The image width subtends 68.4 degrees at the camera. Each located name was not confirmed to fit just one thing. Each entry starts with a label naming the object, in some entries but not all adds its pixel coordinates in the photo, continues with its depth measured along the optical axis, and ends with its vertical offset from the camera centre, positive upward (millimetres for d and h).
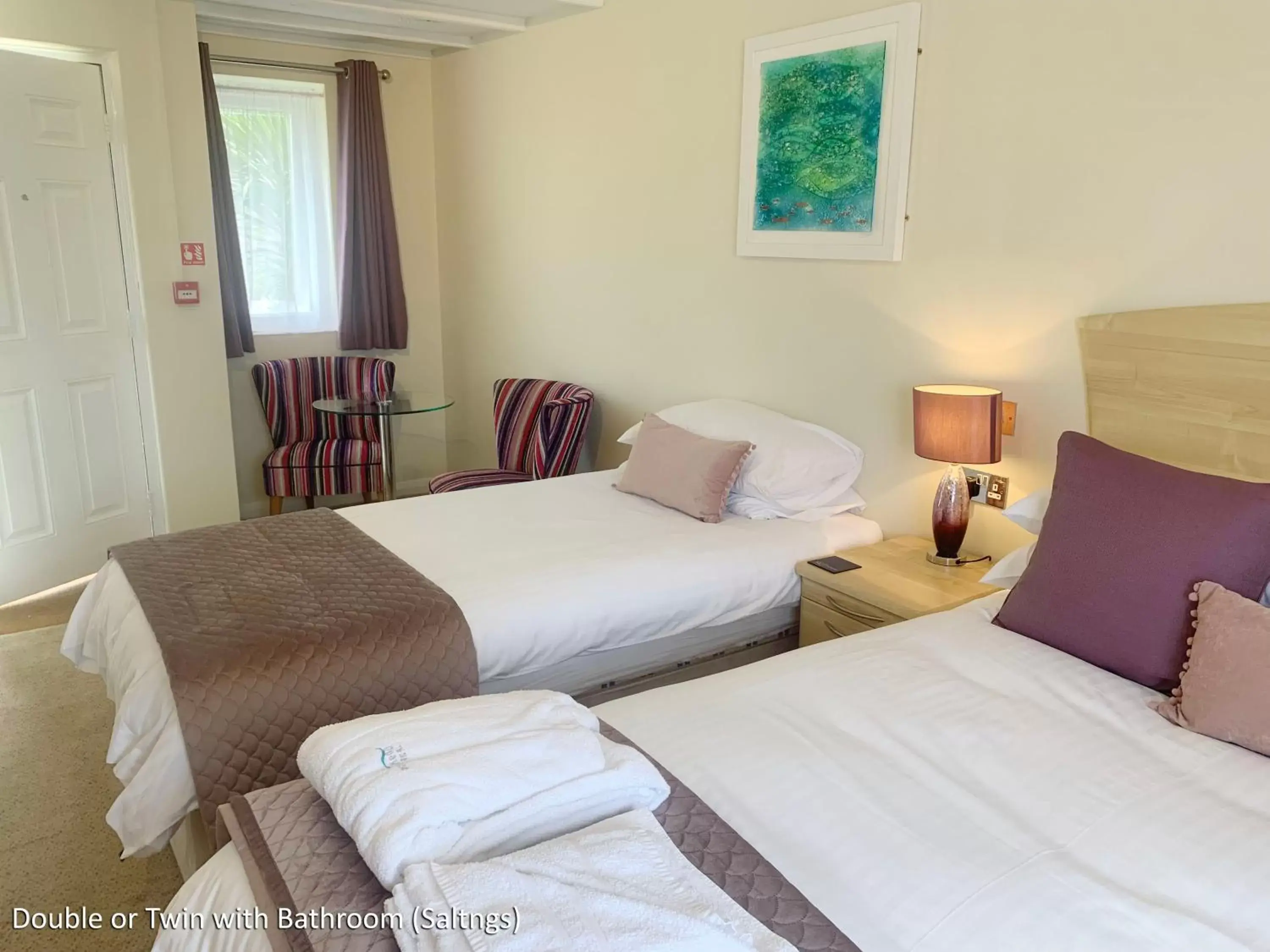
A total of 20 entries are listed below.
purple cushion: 1816 -568
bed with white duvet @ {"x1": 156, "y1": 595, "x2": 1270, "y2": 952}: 1245 -834
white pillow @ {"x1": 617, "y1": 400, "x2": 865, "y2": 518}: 3023 -645
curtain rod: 4457 +929
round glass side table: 4070 -640
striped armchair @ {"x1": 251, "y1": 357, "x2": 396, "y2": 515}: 4602 -859
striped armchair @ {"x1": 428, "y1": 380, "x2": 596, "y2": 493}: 4043 -748
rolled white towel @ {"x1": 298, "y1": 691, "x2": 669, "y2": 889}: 1234 -717
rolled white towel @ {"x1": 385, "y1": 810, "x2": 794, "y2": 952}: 1055 -743
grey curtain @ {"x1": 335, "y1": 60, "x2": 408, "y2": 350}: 4754 +166
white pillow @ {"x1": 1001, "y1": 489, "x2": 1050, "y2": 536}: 2379 -610
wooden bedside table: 2490 -864
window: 4602 +305
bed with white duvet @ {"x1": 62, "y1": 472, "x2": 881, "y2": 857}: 1952 -849
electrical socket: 2676 -627
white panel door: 3574 -314
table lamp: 2477 -451
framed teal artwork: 2771 +396
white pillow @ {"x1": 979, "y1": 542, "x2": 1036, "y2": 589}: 2391 -760
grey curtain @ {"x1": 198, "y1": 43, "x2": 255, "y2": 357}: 4309 +79
